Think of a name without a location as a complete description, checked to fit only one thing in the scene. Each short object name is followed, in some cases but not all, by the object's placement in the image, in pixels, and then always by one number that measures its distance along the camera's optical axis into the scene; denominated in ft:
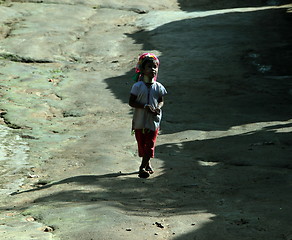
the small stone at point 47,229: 32.42
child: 48.52
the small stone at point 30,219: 35.14
